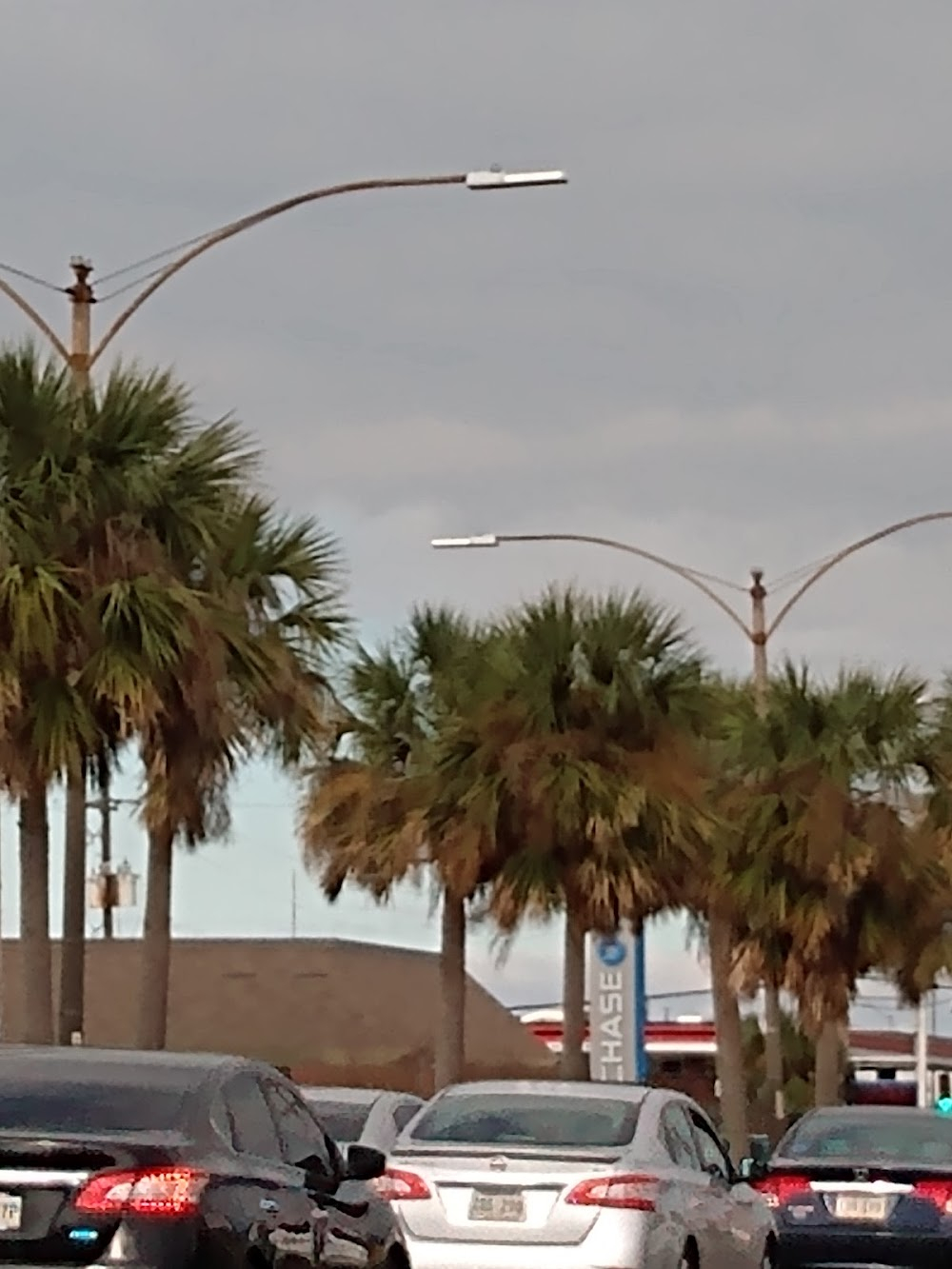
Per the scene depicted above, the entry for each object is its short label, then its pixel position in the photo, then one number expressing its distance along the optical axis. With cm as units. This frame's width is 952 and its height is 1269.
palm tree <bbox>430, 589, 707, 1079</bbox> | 3538
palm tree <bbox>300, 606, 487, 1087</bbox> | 3638
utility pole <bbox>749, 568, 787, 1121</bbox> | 3775
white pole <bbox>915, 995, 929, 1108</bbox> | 7556
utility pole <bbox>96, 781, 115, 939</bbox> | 6238
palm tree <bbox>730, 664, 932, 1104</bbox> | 3981
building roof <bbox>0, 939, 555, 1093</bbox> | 4753
